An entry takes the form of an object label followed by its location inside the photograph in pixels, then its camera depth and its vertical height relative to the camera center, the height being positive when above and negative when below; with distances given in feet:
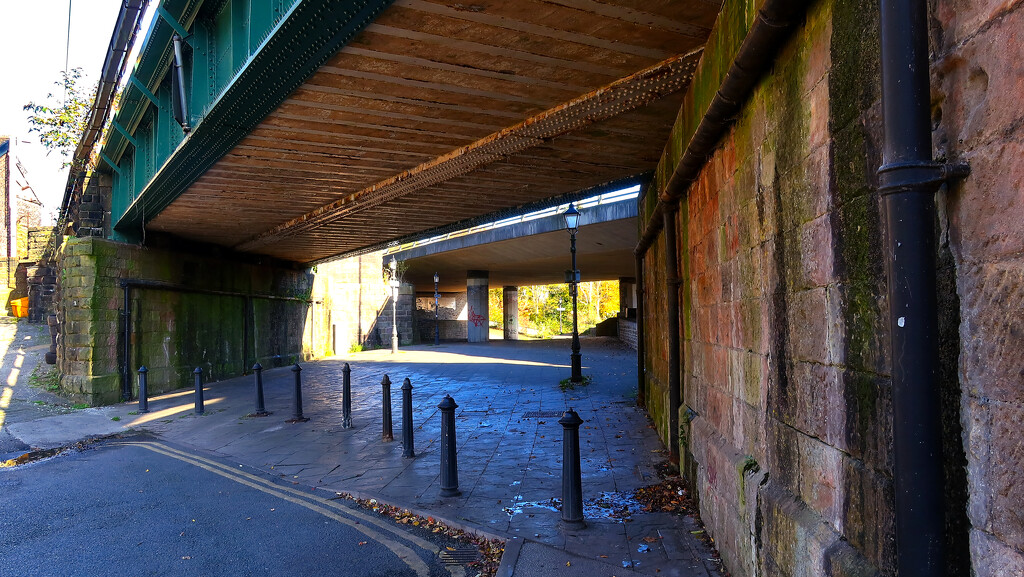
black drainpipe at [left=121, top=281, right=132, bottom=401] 45.29 -2.73
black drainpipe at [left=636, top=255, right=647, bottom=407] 36.17 -2.48
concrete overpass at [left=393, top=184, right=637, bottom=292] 75.56 +9.70
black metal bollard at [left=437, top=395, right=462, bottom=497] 20.08 -4.76
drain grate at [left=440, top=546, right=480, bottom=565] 15.08 -6.08
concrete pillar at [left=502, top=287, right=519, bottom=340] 146.65 +0.01
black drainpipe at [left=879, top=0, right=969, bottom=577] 6.05 +0.15
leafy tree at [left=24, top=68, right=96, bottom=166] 67.26 +22.16
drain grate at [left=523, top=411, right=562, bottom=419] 35.17 -6.00
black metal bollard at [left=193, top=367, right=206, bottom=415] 38.62 -4.83
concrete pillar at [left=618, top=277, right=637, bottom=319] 132.26 +3.65
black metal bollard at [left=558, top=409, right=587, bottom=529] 16.56 -4.57
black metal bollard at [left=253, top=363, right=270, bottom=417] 38.22 -5.20
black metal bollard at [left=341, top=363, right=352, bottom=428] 33.01 -4.76
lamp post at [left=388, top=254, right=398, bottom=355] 95.04 +3.83
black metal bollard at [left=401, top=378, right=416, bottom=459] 25.54 -4.65
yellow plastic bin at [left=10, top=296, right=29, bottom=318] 90.84 +1.72
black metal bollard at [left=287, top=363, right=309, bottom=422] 35.58 -5.15
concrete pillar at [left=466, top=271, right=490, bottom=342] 122.93 +1.12
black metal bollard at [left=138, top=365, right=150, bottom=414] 39.93 -4.86
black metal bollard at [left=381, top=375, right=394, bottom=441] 28.91 -4.59
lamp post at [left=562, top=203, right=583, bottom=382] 50.04 -2.04
